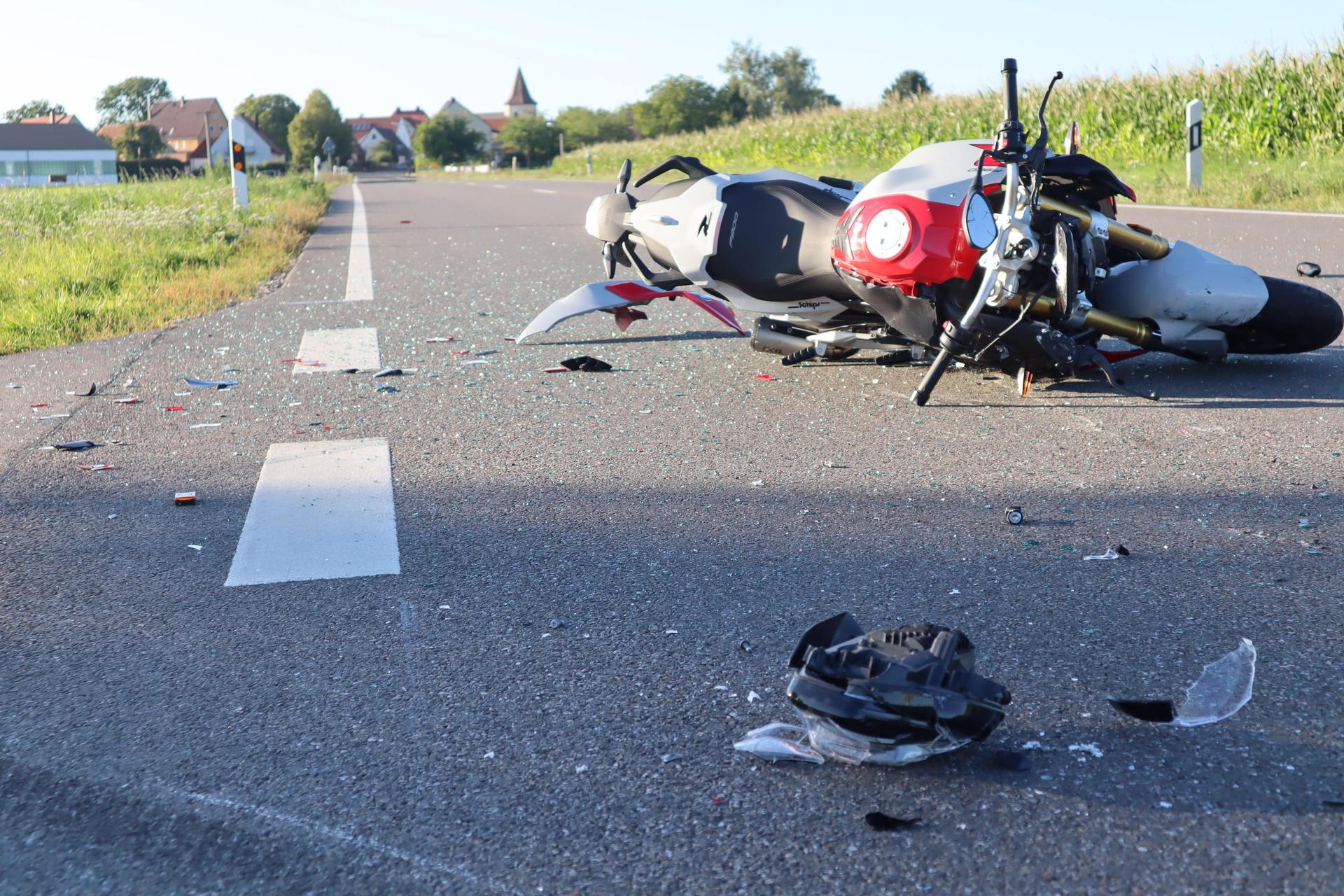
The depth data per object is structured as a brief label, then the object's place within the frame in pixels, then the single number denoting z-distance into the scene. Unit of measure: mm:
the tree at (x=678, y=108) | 106312
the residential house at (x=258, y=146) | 119438
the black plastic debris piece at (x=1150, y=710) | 2203
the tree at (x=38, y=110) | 109000
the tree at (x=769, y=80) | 117562
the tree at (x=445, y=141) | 112125
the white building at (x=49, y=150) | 90188
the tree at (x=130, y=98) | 131500
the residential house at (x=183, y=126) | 114562
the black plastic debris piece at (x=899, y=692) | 2072
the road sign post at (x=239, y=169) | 17484
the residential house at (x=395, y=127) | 160500
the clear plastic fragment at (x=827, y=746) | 2102
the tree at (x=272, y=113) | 135250
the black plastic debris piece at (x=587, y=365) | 5883
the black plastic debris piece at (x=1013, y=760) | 2080
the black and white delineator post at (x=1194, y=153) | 15734
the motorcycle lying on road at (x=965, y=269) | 4379
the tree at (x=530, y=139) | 108688
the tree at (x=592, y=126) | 120312
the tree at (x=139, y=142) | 90500
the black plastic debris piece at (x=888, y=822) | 1917
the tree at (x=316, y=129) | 110875
